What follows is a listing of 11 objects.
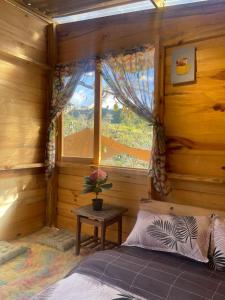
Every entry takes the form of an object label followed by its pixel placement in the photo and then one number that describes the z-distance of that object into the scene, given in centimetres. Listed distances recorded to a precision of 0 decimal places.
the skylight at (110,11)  283
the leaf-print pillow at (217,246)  179
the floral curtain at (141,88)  261
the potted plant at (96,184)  276
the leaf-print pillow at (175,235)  190
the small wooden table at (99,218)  254
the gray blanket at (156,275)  142
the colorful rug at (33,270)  211
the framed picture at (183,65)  251
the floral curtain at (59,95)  325
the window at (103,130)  288
